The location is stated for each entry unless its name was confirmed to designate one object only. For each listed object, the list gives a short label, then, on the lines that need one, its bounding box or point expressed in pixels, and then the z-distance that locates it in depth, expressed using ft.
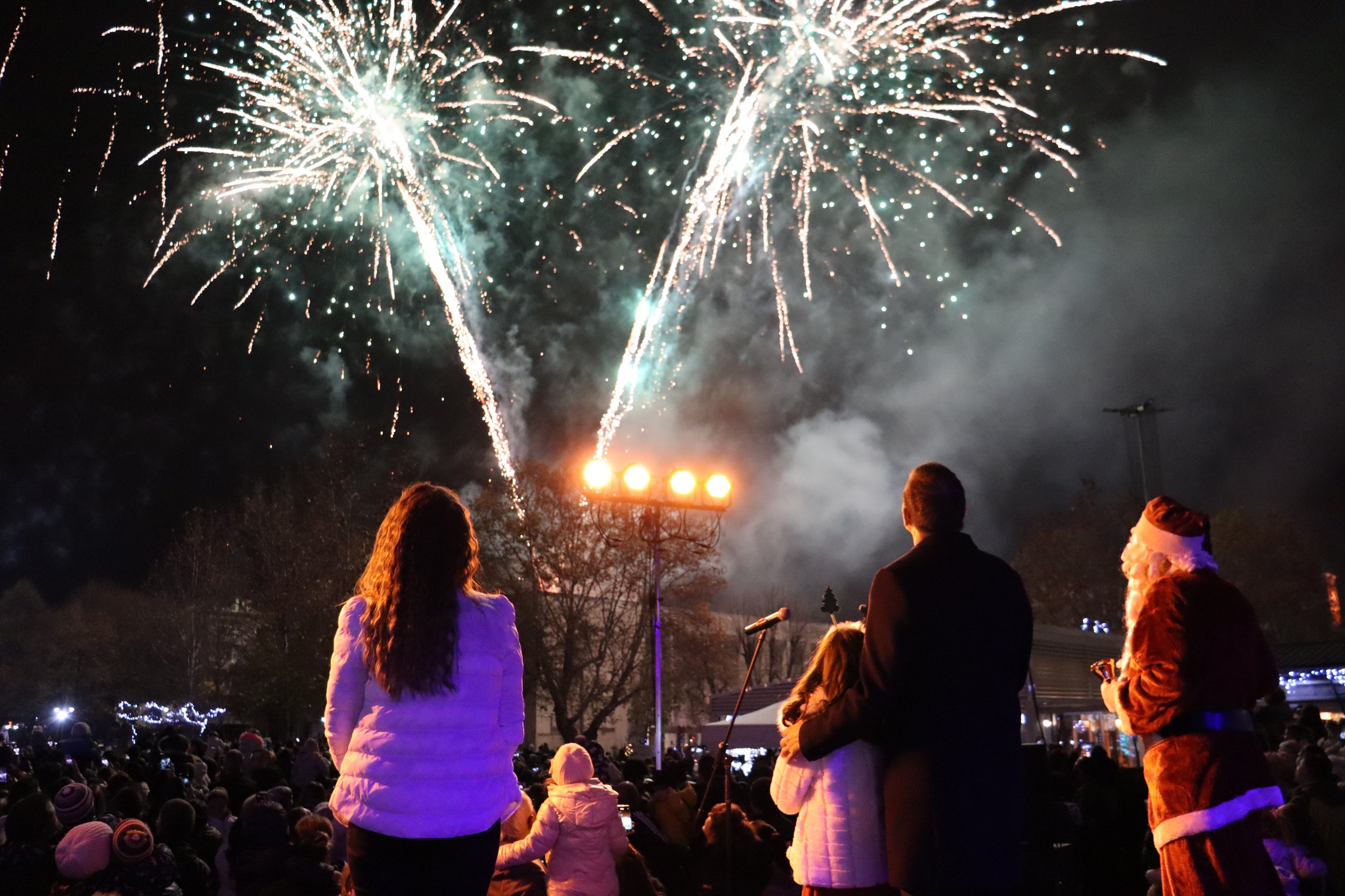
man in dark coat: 8.54
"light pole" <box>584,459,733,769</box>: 36.35
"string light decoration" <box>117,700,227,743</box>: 129.59
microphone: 14.29
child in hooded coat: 16.46
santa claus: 10.07
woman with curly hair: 8.64
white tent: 51.16
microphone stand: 15.84
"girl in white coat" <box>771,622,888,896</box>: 10.45
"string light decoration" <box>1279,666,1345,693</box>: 78.53
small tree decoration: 16.38
